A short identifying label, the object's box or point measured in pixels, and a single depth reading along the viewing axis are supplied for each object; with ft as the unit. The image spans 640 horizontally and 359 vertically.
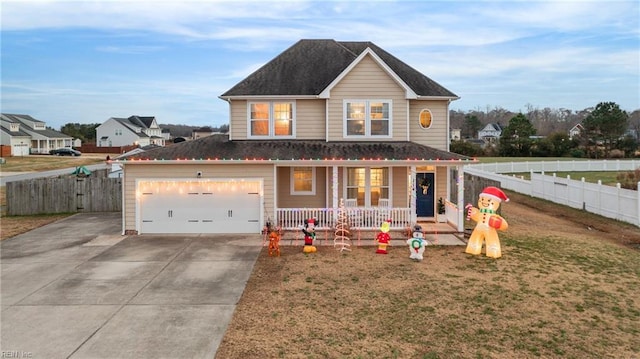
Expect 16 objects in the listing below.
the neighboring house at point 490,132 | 406.95
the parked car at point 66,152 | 213.25
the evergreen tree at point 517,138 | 222.07
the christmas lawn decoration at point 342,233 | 48.26
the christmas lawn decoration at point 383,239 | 45.78
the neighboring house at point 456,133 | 402.48
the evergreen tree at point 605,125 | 200.23
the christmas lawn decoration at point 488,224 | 44.21
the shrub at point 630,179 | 77.26
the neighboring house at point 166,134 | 377.46
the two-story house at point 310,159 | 55.36
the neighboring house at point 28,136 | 215.10
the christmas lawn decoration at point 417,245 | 42.80
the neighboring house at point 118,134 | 266.36
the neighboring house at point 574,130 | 375.66
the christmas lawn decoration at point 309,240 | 46.09
